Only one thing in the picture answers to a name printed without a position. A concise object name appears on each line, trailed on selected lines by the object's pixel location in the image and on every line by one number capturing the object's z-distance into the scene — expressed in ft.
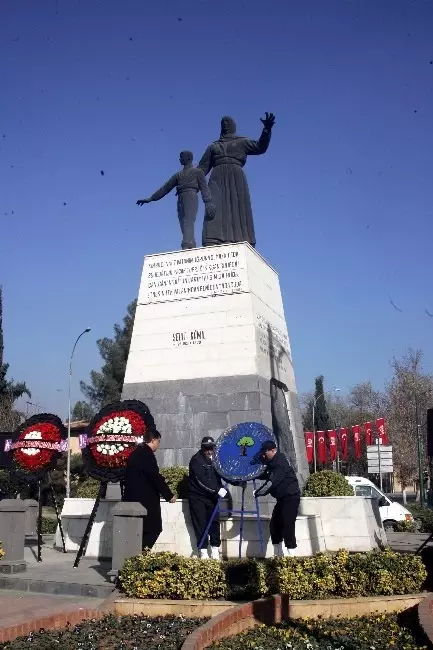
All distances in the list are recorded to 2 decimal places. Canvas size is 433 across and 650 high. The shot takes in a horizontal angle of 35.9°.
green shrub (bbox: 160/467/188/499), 39.81
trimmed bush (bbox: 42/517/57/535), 59.00
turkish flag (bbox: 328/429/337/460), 140.56
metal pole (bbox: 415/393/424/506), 106.65
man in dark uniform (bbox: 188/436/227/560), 32.17
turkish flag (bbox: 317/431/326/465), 141.90
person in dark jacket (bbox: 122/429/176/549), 29.17
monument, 46.01
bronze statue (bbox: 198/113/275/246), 54.34
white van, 67.82
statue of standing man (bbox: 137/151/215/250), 54.90
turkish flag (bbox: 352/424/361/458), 142.62
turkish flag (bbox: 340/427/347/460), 156.35
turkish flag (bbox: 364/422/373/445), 140.74
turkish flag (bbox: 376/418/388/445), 123.45
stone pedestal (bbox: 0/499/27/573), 31.73
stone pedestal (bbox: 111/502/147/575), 27.78
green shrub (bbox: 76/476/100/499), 45.21
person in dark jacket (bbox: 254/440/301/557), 28.14
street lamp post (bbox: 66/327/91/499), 104.09
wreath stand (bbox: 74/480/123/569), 33.40
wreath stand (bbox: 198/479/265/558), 30.78
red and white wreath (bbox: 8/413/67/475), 37.78
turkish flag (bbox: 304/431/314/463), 141.62
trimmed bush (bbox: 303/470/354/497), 41.29
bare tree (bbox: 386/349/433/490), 156.35
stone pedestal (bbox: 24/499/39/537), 51.87
